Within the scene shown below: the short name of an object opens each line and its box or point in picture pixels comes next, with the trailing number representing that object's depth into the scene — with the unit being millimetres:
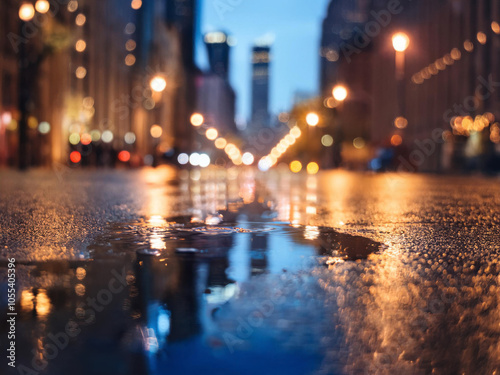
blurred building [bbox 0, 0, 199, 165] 50081
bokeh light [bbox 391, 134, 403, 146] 80175
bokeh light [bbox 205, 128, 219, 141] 103688
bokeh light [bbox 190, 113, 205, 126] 70044
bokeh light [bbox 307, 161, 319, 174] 75025
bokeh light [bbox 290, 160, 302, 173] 79169
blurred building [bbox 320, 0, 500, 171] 60875
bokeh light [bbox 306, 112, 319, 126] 60188
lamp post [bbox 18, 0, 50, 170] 33656
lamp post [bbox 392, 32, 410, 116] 35562
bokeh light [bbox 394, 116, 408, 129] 35219
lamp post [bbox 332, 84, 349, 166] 48156
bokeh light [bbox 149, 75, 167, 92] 46416
